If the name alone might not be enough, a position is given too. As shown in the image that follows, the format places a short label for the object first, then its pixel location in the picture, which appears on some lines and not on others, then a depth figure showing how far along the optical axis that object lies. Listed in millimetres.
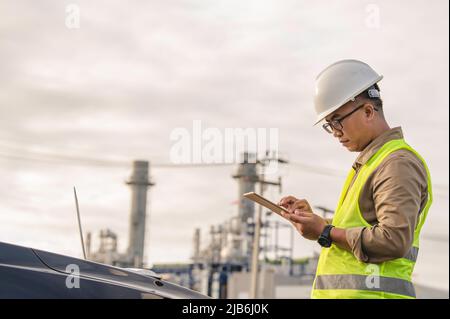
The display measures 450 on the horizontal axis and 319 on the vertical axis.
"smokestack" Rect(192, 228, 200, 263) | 66312
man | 3697
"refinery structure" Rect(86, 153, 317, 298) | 55906
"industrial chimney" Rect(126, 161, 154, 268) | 58938
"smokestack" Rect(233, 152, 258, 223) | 56156
